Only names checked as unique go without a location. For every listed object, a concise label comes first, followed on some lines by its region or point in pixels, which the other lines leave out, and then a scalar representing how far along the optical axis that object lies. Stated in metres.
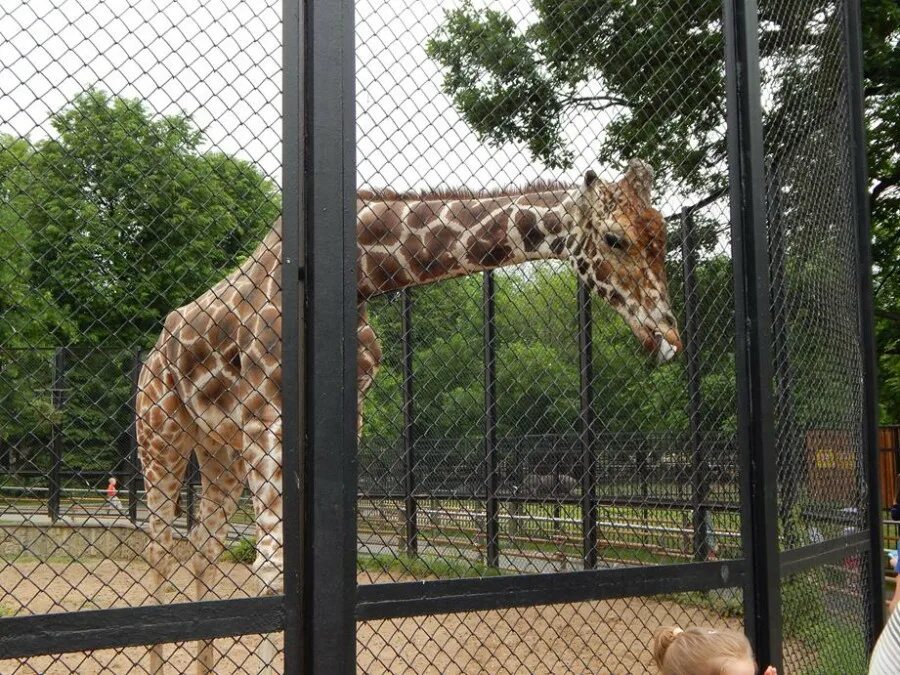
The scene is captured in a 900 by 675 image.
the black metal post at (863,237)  4.15
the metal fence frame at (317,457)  1.94
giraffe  3.93
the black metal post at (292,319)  2.11
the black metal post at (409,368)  5.18
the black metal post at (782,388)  3.53
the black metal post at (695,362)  3.24
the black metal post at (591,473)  5.35
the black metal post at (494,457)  5.26
